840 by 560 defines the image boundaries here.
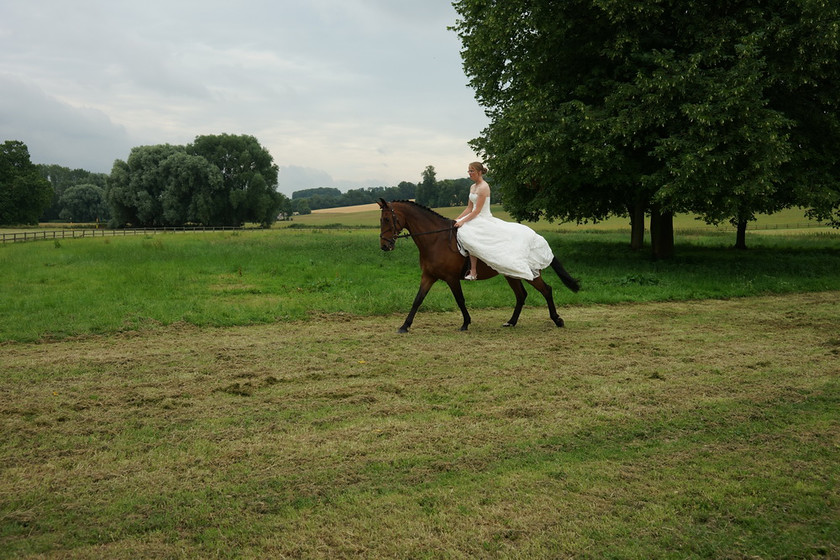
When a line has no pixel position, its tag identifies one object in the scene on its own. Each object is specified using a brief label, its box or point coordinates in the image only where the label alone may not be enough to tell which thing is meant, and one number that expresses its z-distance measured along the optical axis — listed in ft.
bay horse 34.86
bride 33.99
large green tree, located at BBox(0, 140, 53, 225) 234.58
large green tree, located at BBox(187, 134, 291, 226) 237.04
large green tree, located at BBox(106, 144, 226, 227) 225.35
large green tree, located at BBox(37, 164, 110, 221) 349.41
